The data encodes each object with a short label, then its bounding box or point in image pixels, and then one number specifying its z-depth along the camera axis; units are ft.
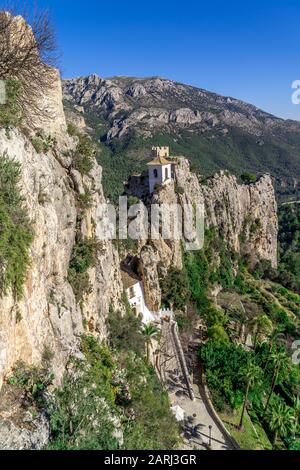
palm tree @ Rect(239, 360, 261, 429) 84.48
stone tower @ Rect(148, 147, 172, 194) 141.49
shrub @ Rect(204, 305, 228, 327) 120.47
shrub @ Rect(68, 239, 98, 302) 63.52
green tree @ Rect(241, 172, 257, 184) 230.07
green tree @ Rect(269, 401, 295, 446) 79.51
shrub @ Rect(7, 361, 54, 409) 36.14
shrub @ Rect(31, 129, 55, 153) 54.34
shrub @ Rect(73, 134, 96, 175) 71.52
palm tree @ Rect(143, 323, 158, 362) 89.35
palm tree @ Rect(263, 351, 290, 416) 89.56
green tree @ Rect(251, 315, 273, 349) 123.03
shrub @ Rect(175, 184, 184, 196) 144.33
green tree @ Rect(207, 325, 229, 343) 108.06
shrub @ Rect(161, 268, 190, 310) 117.80
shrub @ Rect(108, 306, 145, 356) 77.05
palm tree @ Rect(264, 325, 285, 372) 104.57
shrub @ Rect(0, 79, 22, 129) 43.76
